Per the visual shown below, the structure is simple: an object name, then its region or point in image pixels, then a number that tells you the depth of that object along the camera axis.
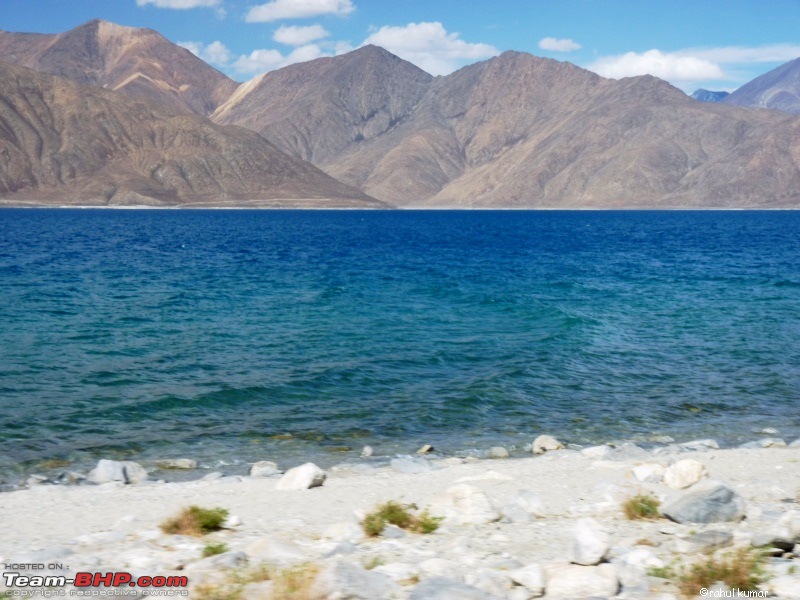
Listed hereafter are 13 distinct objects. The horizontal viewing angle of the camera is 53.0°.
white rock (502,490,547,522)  9.16
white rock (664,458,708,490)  10.71
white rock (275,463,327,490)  11.08
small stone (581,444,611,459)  13.76
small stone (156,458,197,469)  13.78
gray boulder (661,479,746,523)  8.73
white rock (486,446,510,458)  14.66
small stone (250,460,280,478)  13.02
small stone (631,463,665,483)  11.05
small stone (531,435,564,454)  14.89
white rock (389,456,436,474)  12.77
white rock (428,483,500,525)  8.91
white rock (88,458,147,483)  12.46
